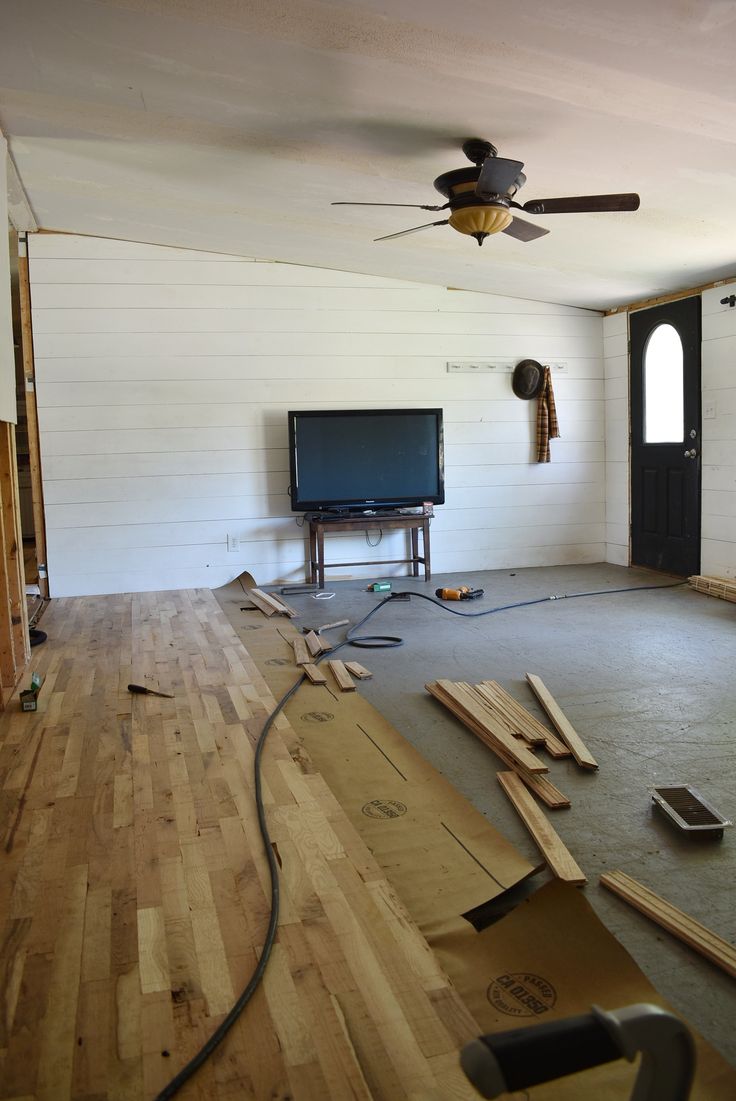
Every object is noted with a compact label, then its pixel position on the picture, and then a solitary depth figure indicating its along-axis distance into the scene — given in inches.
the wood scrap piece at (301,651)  185.6
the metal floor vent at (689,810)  102.1
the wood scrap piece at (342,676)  167.2
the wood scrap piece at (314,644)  195.4
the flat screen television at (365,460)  287.9
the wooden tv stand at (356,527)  283.6
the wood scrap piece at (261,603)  244.1
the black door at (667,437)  278.4
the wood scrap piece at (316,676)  171.3
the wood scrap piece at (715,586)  249.1
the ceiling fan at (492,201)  153.5
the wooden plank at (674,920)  77.5
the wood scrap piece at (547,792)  112.0
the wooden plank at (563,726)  125.9
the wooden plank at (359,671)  176.1
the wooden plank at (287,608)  241.2
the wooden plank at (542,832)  93.1
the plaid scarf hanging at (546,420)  315.6
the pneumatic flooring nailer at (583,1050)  30.3
